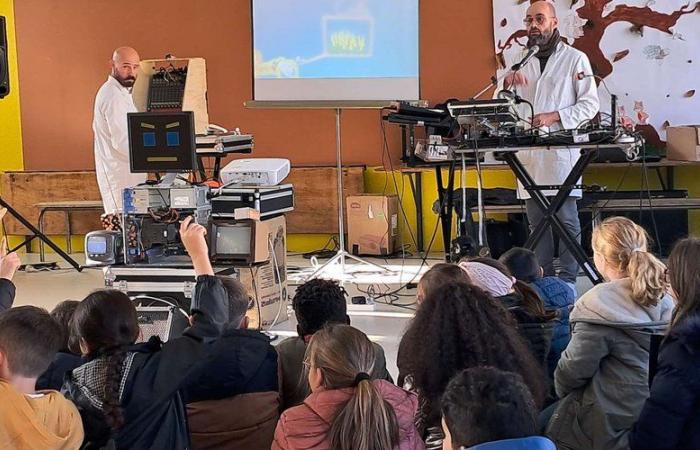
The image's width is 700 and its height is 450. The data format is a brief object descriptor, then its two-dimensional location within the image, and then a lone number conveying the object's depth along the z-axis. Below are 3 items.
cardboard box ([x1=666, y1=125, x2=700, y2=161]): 7.06
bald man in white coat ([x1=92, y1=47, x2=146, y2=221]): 6.48
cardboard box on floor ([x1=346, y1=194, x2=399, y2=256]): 7.82
